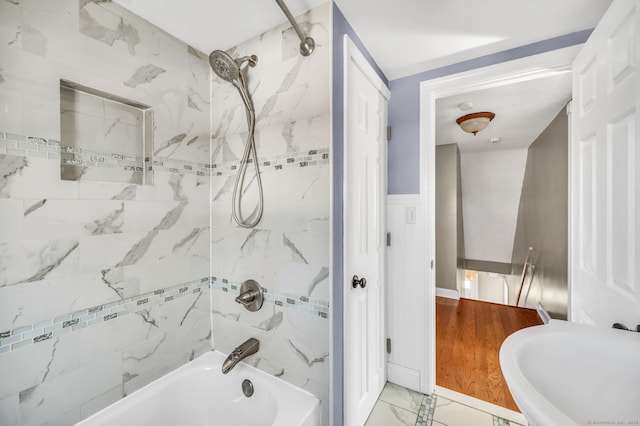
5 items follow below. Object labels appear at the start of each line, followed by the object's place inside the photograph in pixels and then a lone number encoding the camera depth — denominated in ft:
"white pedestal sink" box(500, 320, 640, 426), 2.15
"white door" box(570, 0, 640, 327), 2.96
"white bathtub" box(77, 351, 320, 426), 3.92
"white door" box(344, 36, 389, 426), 4.41
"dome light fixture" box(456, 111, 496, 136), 8.52
